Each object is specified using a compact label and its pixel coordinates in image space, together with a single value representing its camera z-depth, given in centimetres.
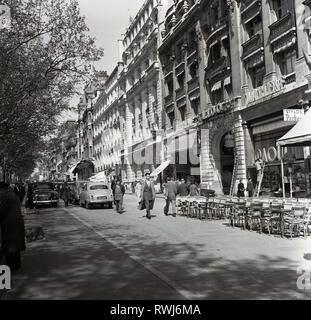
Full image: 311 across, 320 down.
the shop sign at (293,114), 1823
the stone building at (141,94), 4244
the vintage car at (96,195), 2439
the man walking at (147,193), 1723
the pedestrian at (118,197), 2097
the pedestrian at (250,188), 2412
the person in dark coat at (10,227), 736
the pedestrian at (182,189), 2373
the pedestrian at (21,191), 3008
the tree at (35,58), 1611
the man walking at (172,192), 1777
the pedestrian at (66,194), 2935
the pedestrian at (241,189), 2415
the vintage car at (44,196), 2755
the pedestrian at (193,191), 2332
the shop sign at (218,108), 2708
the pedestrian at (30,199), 2538
